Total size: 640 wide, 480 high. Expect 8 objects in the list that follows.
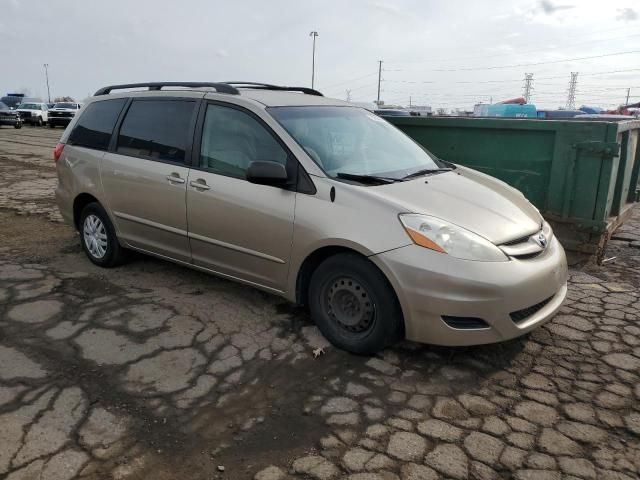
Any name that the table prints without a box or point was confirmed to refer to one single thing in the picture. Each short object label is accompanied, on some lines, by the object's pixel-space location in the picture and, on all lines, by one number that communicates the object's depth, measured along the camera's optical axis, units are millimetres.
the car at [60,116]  31406
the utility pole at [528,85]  87688
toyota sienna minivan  3182
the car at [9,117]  29719
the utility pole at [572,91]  92688
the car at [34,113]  33594
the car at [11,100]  46469
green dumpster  4969
